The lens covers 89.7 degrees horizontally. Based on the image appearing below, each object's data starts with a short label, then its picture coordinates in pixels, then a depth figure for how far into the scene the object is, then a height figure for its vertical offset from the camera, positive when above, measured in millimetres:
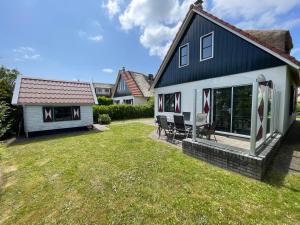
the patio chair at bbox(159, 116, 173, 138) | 6995 -892
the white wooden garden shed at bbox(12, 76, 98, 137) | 9055 +81
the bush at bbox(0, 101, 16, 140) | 9191 -1044
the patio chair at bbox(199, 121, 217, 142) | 5805 -1048
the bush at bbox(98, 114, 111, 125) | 13797 -1312
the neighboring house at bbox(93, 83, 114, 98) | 40538 +4254
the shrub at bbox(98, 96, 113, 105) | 22356 +563
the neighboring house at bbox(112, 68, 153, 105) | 20609 +2385
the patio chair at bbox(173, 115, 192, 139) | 6351 -912
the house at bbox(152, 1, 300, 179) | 3921 +1129
